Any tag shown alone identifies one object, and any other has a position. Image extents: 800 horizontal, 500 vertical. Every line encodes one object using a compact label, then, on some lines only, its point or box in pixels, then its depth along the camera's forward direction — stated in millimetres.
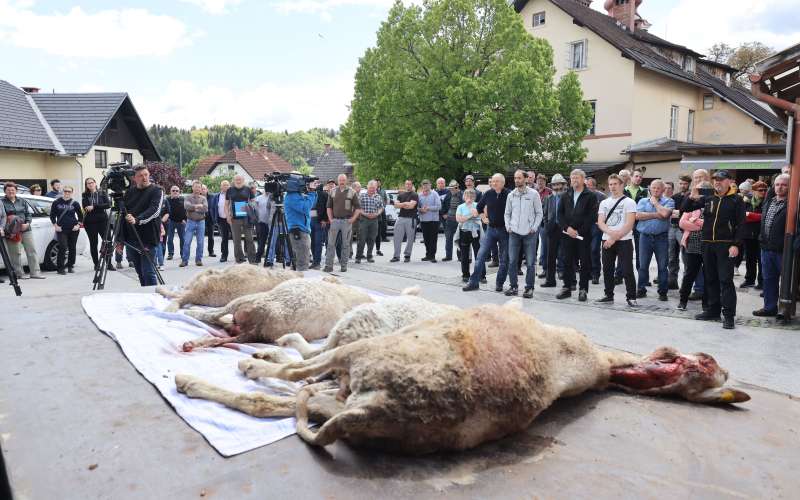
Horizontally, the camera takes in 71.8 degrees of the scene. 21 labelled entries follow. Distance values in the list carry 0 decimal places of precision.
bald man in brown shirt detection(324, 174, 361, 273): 11148
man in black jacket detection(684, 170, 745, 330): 6609
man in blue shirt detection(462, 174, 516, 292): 8969
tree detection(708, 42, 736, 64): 43062
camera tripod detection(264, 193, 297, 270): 9344
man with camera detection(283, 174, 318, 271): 10031
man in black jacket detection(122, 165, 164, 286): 7311
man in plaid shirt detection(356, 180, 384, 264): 12852
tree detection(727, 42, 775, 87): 40628
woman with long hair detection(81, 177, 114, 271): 11406
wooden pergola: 6801
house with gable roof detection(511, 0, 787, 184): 27156
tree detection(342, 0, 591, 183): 23344
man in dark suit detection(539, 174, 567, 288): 9227
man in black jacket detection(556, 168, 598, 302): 8289
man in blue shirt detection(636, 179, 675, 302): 8359
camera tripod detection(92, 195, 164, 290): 7023
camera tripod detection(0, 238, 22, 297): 7465
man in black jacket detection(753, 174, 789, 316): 7102
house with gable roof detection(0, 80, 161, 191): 25516
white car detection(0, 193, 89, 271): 11062
